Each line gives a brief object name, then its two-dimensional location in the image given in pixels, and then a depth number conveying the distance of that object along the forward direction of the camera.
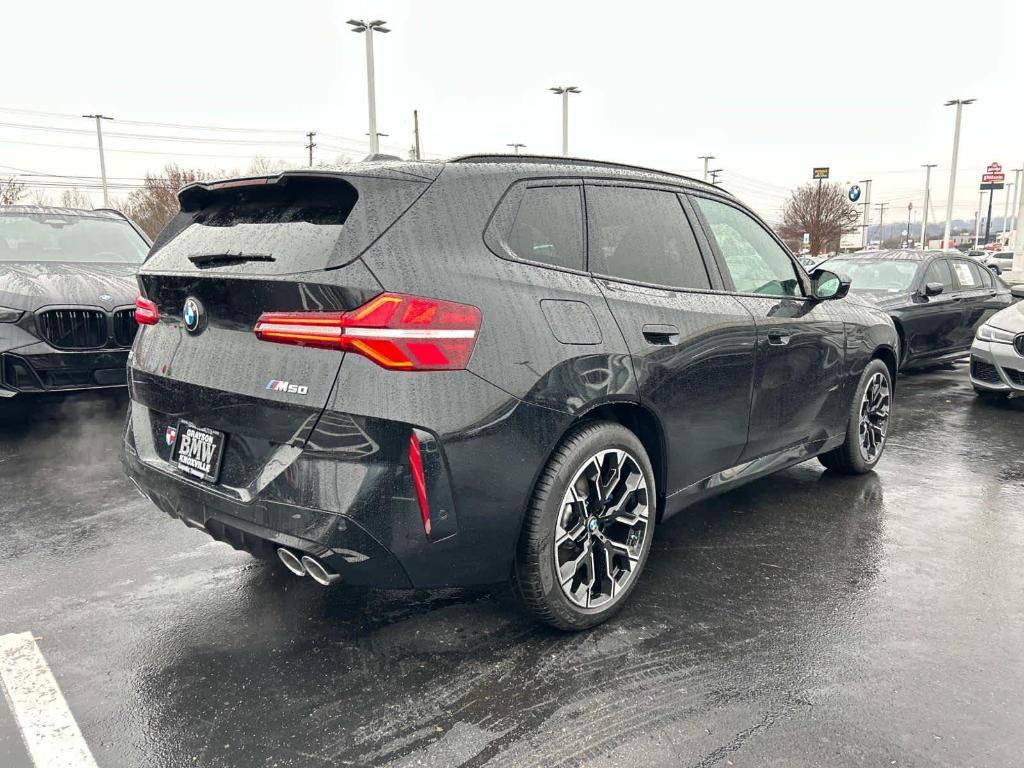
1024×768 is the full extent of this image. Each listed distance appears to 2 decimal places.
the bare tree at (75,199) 50.43
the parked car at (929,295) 8.82
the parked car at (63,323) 5.35
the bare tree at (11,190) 38.84
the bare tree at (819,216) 45.78
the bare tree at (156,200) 43.31
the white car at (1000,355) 7.32
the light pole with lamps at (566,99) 30.11
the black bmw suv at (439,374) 2.34
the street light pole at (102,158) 42.81
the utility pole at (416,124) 37.84
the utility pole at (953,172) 37.84
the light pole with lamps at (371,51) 20.50
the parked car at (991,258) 38.17
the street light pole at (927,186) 66.69
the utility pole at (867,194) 58.03
